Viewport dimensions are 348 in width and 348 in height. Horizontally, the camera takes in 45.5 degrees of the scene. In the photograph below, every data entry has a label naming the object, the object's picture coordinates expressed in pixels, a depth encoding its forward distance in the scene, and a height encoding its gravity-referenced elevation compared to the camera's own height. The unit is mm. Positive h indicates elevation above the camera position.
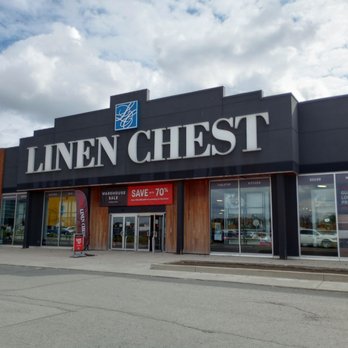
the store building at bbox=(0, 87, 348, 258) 19531 +3267
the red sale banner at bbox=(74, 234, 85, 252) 21422 -335
